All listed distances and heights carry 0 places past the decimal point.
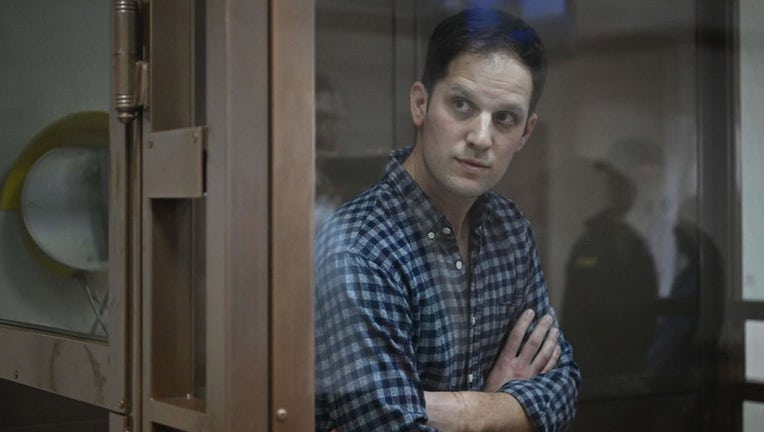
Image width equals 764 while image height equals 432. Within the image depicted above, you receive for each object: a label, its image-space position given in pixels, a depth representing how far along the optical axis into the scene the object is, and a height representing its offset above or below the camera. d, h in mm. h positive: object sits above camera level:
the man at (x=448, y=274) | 2281 -71
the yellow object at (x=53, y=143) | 2674 +131
